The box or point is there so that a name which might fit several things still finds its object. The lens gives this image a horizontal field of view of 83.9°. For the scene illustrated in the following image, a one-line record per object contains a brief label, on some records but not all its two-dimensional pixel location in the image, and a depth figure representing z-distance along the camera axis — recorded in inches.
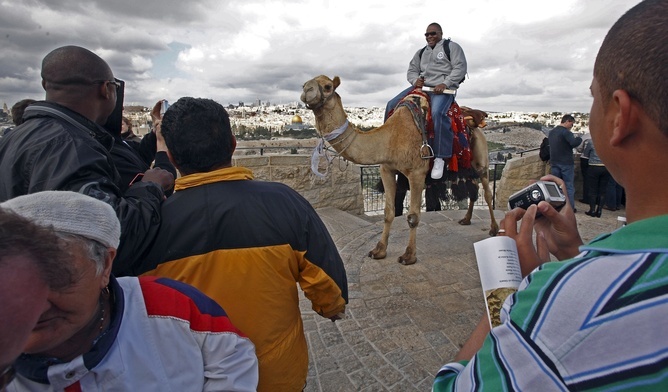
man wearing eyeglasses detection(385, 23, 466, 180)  205.8
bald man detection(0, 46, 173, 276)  60.6
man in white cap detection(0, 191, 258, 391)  38.9
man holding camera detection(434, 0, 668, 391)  25.5
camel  185.0
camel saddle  204.1
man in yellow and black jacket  63.5
